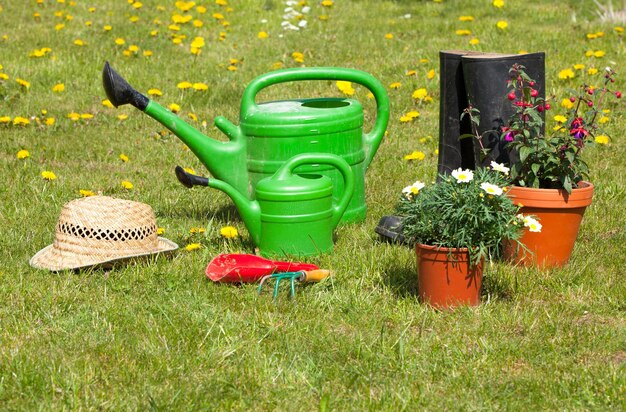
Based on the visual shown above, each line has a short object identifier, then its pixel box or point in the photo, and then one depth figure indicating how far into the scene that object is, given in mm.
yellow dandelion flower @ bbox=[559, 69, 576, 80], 11000
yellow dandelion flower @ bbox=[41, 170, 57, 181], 8812
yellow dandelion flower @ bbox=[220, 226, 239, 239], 7223
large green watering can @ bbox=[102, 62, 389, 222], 7363
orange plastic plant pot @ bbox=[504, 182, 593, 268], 6312
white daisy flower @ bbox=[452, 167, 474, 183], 5719
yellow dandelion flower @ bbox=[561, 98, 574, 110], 9861
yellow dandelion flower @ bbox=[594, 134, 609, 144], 9372
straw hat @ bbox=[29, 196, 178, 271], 6566
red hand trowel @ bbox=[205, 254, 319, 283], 6301
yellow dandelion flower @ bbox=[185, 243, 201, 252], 6991
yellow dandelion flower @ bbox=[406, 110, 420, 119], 10570
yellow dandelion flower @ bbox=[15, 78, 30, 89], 11836
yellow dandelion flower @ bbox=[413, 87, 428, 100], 11211
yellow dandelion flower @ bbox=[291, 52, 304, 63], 12686
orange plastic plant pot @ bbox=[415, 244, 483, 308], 5703
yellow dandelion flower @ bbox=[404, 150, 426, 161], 9336
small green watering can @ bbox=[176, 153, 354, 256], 6816
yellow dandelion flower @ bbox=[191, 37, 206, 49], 13188
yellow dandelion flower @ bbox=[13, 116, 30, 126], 10862
